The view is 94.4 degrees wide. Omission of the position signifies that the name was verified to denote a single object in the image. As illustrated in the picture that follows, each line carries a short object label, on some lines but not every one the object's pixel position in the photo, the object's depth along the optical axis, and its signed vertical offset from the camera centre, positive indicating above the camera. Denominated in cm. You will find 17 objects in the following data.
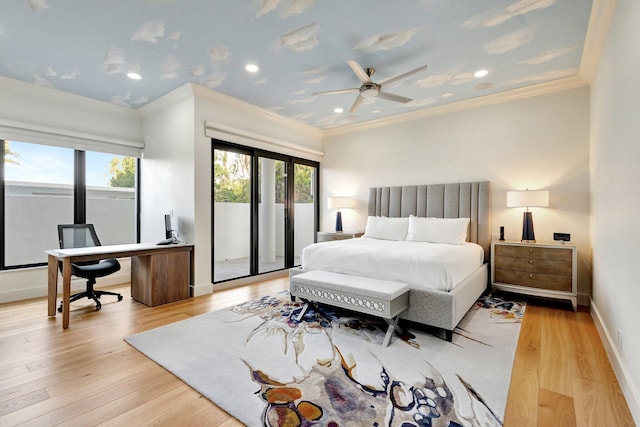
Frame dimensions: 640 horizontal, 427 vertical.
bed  268 -31
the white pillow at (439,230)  404 -30
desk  300 -76
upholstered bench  255 -79
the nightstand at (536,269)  343 -73
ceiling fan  296 +133
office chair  347 -72
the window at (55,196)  393 +14
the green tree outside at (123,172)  483 +57
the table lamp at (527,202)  365 +9
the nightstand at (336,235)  528 -50
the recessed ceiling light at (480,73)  351 +164
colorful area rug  170 -117
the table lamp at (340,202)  556 +11
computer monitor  407 -28
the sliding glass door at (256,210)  456 -5
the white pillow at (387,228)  451 -31
